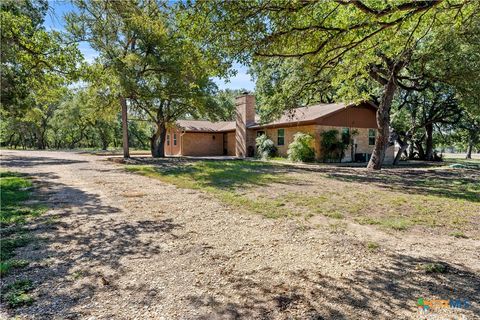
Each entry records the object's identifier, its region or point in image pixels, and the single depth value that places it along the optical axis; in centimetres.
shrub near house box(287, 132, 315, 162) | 1991
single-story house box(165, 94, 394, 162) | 2073
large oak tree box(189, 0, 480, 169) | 507
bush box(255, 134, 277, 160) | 2311
